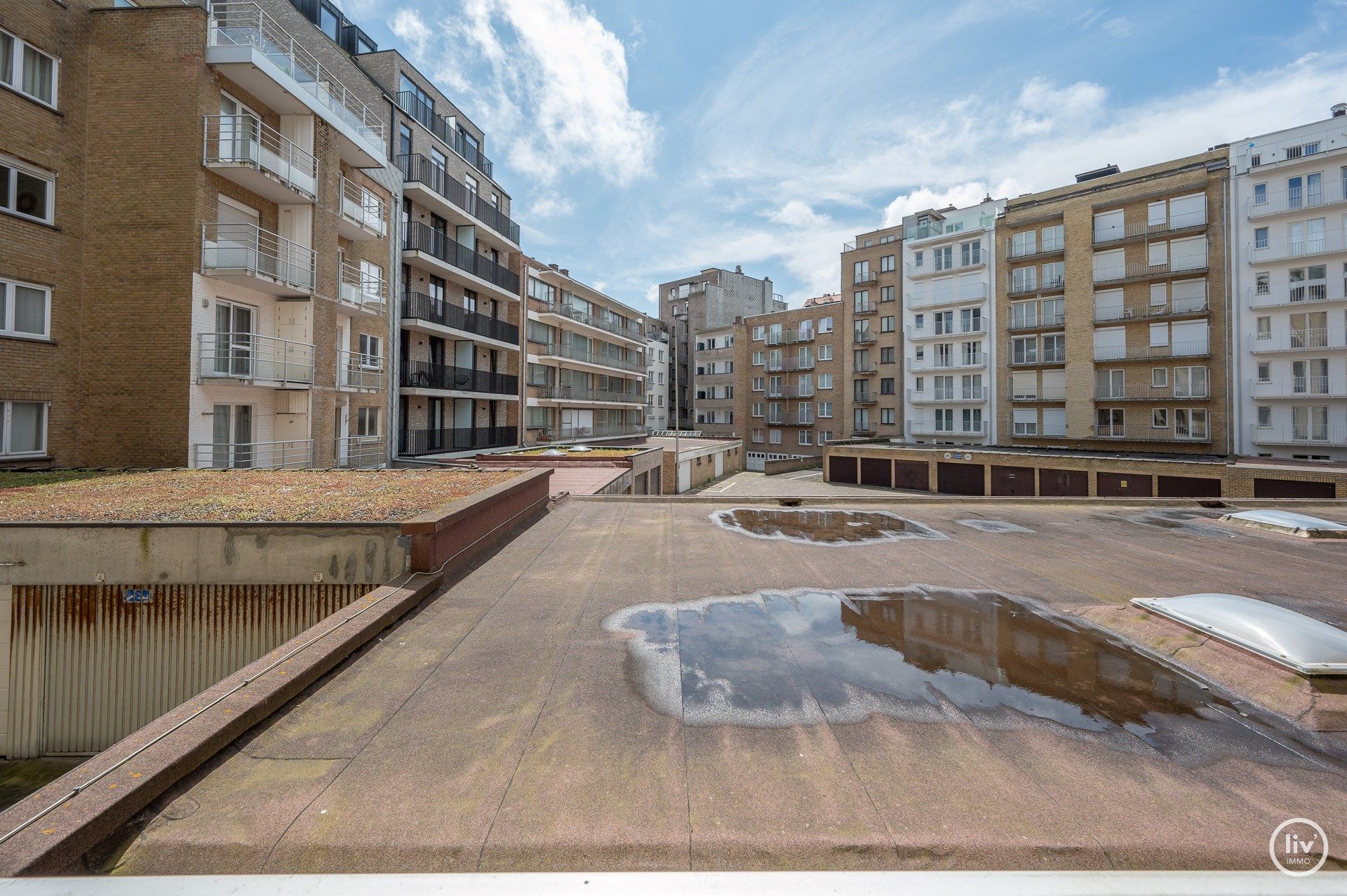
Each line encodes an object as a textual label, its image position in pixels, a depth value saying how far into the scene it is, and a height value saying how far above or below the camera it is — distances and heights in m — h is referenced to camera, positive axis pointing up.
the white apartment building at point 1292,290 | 34.50 +10.12
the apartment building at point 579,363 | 41.41 +7.47
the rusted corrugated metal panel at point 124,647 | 7.40 -2.41
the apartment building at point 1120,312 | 38.12 +10.33
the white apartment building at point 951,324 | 48.44 +11.38
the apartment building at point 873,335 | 56.09 +11.82
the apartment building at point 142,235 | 14.48 +5.74
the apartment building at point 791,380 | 60.88 +8.30
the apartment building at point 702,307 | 72.62 +19.09
